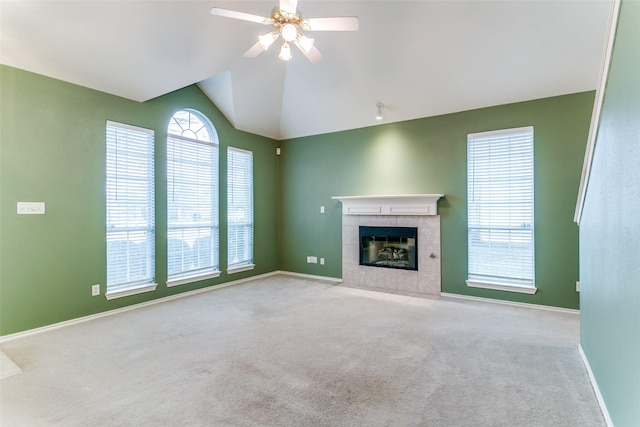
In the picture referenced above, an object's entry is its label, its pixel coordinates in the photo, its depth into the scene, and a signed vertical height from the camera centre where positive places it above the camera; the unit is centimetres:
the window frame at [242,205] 552 +16
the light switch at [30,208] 324 +7
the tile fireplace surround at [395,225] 487 -36
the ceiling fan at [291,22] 253 +157
